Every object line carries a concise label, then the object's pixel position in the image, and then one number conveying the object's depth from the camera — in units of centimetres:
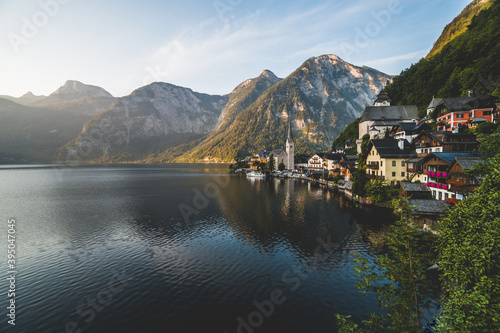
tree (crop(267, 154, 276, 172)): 17988
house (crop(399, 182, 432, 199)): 4937
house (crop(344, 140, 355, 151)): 13858
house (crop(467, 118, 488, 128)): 6168
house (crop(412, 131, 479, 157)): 5344
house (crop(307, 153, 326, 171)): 13750
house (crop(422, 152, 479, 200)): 4450
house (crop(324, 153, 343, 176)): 11210
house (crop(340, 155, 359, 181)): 9588
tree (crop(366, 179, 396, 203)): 5878
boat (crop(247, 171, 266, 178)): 15105
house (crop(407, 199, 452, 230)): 3785
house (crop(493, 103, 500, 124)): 5918
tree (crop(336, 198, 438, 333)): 1263
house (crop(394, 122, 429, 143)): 7261
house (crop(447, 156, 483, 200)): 3703
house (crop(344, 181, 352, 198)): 7775
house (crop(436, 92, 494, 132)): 6450
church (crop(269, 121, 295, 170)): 18458
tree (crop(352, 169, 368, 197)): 6722
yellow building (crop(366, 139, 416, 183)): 6400
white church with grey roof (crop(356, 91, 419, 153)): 10231
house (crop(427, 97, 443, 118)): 9184
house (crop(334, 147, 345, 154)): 14890
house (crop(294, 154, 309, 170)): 17774
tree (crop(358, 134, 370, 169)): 7631
